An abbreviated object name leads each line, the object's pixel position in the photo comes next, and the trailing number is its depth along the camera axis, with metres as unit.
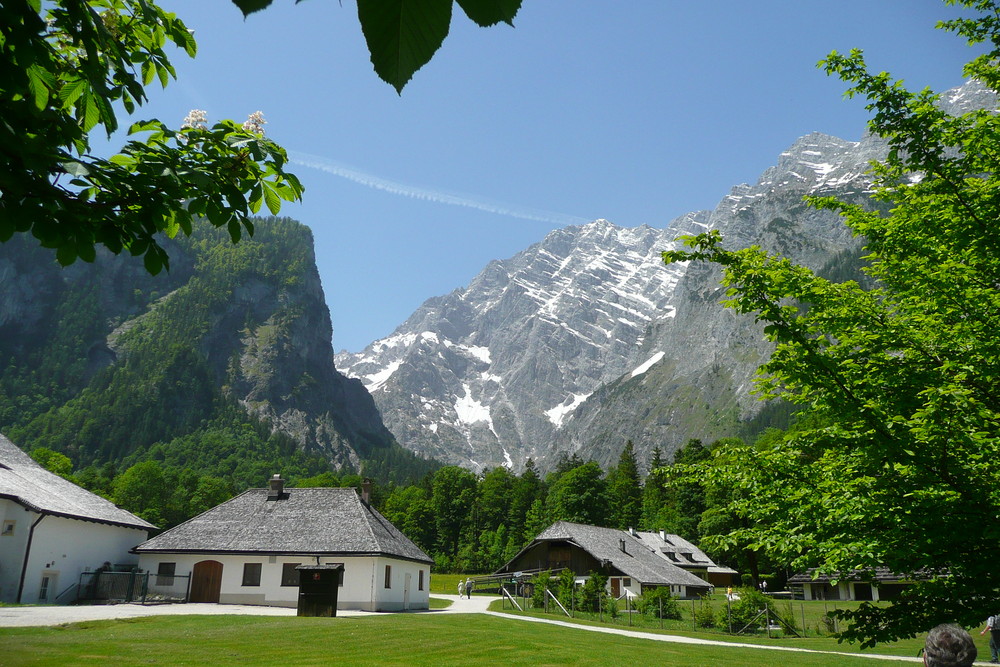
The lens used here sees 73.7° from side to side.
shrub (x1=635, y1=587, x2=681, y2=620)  37.56
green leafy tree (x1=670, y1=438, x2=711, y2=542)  92.25
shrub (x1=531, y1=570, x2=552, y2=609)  42.94
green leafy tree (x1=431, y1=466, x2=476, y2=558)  105.94
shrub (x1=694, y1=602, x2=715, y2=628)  33.84
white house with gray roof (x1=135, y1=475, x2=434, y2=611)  36.22
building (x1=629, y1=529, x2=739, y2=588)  77.38
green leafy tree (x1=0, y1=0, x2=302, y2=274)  2.86
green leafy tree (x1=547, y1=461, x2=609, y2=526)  94.88
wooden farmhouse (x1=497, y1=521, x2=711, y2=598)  56.03
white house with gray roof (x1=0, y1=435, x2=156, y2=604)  30.08
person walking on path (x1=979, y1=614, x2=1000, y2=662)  17.47
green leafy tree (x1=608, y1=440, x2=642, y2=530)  106.06
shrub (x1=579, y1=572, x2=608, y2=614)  39.09
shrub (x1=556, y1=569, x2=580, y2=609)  39.93
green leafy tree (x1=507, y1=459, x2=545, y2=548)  109.88
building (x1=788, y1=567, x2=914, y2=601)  49.49
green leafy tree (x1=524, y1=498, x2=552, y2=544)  100.81
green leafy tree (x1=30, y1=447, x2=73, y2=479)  80.38
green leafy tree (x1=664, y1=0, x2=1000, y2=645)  7.70
